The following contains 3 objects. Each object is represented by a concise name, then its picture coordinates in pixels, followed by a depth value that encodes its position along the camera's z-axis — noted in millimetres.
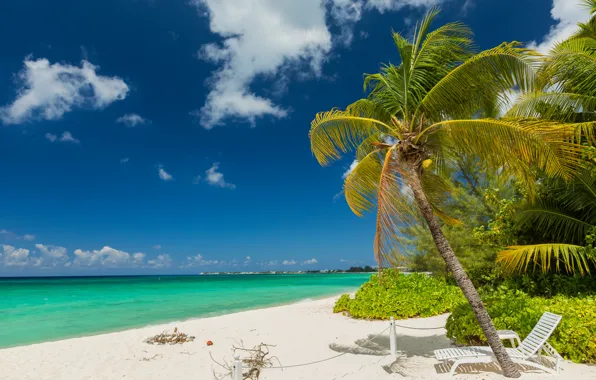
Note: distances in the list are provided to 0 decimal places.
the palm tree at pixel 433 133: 5098
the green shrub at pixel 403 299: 12148
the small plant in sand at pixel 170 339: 9906
